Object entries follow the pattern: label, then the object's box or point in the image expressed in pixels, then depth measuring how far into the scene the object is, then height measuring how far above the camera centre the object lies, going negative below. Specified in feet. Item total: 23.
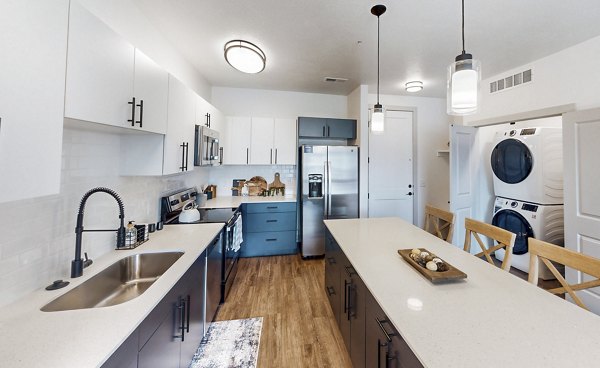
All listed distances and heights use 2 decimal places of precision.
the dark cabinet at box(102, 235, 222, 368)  2.87 -2.34
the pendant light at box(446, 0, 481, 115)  3.73 +1.91
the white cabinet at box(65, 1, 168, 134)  3.02 +1.87
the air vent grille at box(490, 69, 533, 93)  8.90 +4.89
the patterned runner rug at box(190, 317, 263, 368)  5.24 -4.09
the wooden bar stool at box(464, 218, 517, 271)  4.53 -0.97
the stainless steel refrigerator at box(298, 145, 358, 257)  10.98 +0.14
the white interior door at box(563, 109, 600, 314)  6.62 +0.22
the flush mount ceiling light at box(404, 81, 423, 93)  10.84 +5.35
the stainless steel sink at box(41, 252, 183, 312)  3.60 -1.88
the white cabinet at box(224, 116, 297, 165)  11.57 +2.60
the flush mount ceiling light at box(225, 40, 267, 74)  7.09 +4.46
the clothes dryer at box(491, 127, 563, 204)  9.19 +1.30
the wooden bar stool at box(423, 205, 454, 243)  6.32 -0.76
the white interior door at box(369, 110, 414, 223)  12.71 +1.37
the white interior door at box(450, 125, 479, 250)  10.38 +0.90
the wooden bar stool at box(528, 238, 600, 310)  3.34 -1.10
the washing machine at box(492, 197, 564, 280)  9.10 -1.31
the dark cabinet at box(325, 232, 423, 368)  2.81 -2.22
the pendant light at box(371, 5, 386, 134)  6.49 +2.16
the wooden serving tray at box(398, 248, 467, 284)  3.55 -1.35
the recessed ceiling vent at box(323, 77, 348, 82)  10.68 +5.52
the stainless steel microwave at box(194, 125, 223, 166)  7.68 +1.59
